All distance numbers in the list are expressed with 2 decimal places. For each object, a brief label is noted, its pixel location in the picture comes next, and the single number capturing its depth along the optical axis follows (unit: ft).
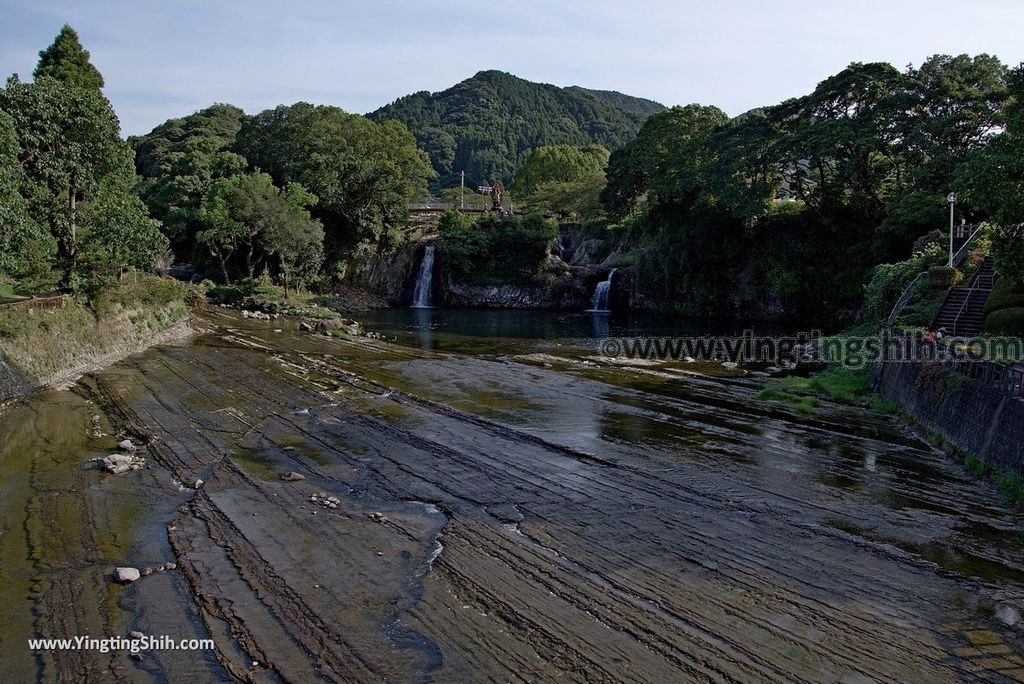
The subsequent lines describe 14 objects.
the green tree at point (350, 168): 187.93
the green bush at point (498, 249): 187.11
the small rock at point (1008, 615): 26.50
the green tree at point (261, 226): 160.15
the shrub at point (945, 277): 78.38
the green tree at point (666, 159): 152.25
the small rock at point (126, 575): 28.96
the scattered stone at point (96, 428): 50.78
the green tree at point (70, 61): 124.00
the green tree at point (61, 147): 81.56
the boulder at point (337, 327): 118.11
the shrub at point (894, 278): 88.58
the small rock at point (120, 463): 42.50
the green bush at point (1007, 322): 59.62
